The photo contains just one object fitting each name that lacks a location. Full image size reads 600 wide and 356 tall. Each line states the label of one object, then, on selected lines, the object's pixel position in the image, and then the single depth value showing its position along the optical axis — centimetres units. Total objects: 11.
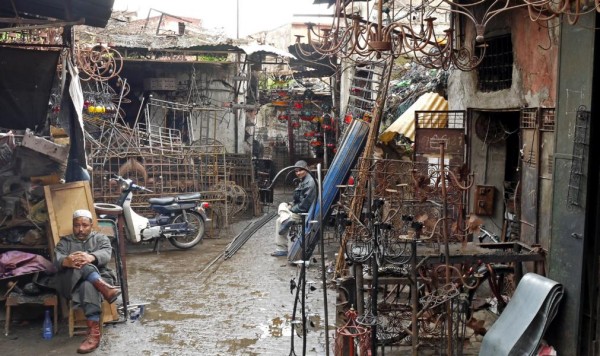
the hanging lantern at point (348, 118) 1530
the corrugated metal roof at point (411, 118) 1201
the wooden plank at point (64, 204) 862
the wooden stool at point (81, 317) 788
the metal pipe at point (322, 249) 604
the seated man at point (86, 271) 763
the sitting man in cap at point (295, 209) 1180
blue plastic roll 1176
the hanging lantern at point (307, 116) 2369
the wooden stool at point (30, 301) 792
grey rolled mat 593
